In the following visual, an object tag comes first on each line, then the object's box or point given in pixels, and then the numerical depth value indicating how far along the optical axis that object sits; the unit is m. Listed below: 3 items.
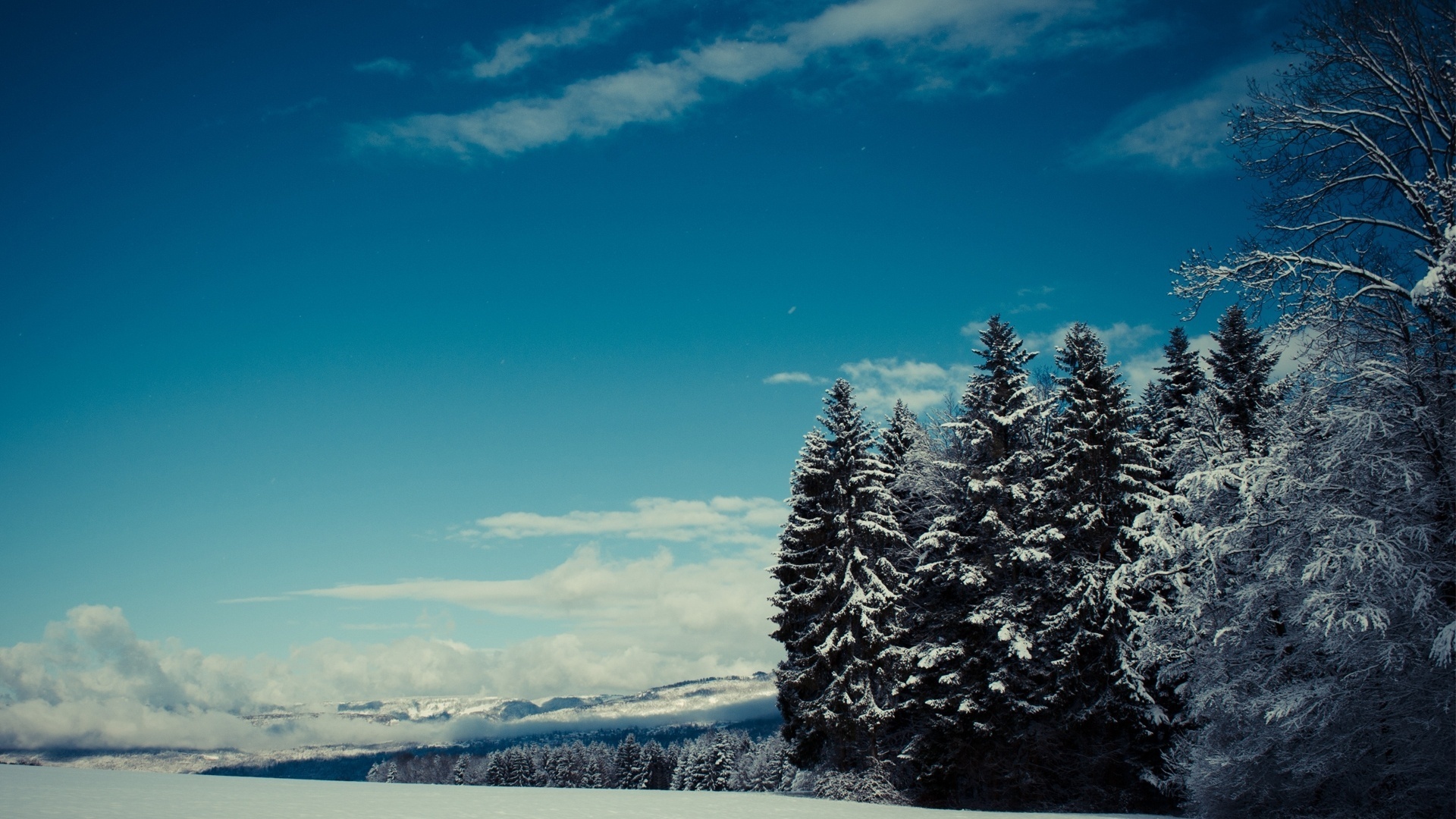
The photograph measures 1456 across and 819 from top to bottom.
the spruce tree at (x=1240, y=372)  26.72
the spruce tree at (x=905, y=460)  28.88
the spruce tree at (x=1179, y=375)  30.91
